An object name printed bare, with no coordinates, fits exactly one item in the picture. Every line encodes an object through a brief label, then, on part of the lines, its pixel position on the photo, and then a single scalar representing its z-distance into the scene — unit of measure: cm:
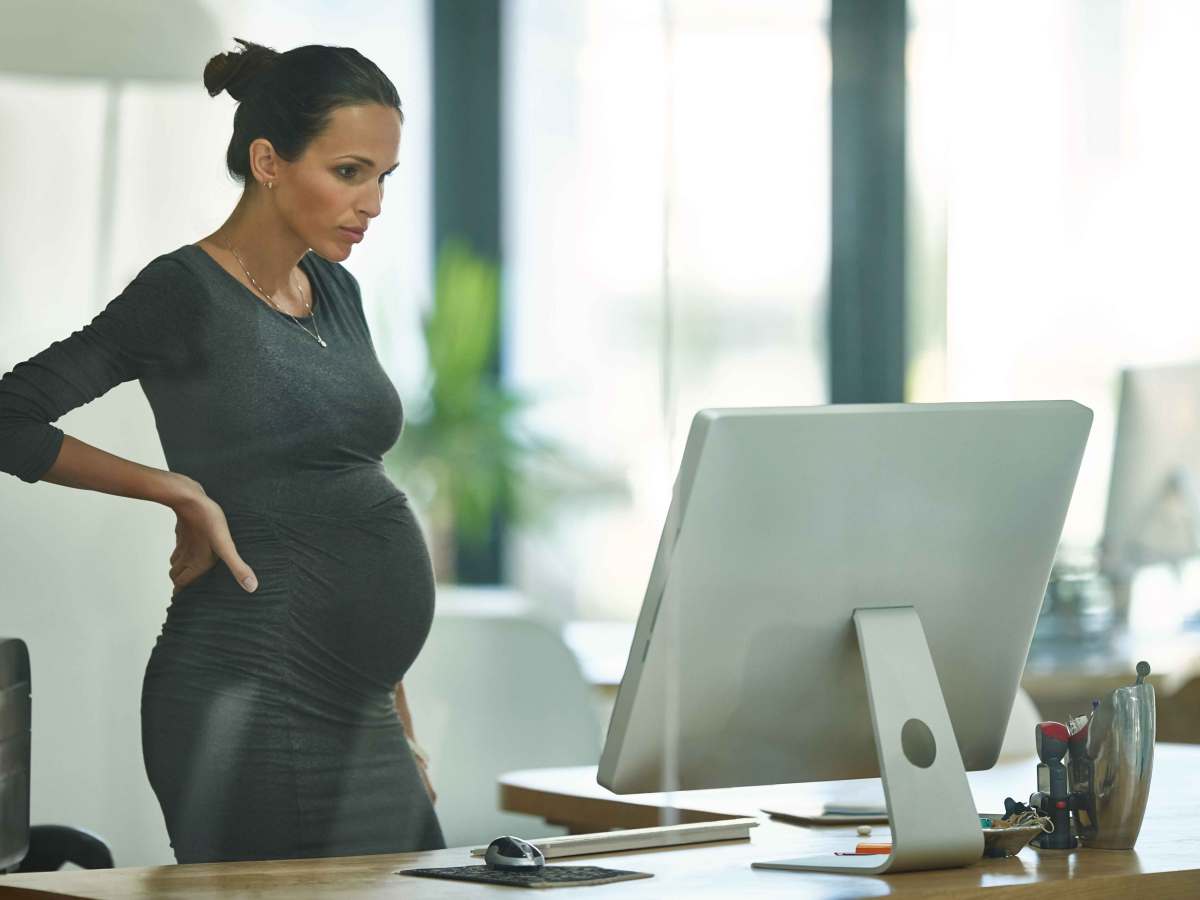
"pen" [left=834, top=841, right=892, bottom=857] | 406
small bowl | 404
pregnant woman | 440
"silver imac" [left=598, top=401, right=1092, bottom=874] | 389
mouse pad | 385
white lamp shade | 442
